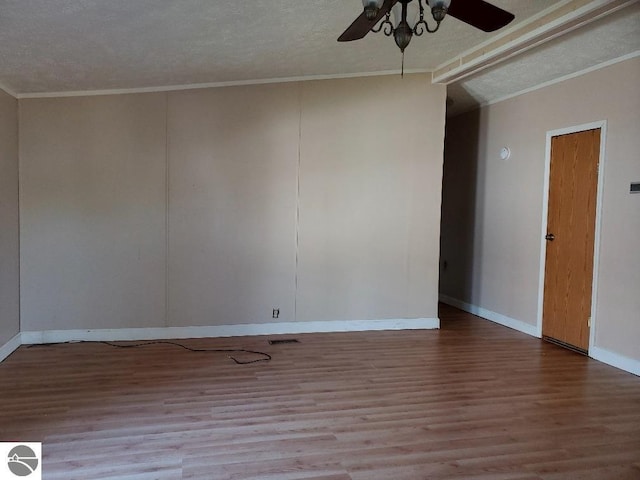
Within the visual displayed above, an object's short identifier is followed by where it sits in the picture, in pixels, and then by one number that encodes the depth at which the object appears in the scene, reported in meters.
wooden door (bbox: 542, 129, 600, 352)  4.12
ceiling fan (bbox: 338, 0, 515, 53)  2.12
